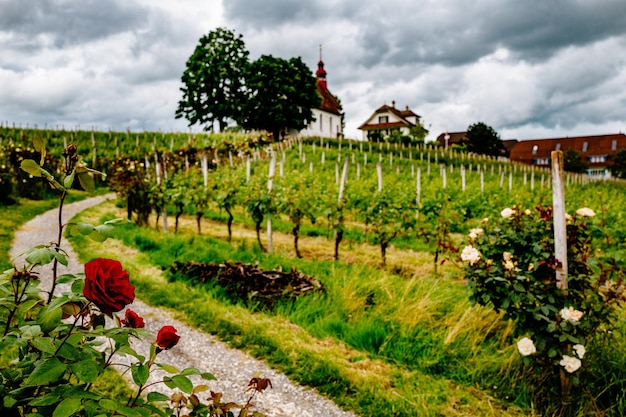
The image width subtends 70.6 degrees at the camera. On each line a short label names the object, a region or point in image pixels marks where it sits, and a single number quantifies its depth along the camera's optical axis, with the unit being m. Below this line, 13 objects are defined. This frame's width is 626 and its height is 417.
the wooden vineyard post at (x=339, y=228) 8.16
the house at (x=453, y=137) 72.31
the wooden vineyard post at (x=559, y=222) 3.26
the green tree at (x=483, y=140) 49.06
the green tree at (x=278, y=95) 38.22
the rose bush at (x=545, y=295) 3.16
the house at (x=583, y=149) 59.03
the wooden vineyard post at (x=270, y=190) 8.82
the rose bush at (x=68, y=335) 1.16
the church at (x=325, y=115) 48.03
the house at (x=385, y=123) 55.38
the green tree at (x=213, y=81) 39.72
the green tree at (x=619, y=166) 41.20
